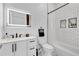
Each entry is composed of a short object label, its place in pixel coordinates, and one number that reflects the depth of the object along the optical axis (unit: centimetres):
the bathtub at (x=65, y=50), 139
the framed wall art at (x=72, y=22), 140
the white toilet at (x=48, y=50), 167
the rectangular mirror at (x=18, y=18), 156
